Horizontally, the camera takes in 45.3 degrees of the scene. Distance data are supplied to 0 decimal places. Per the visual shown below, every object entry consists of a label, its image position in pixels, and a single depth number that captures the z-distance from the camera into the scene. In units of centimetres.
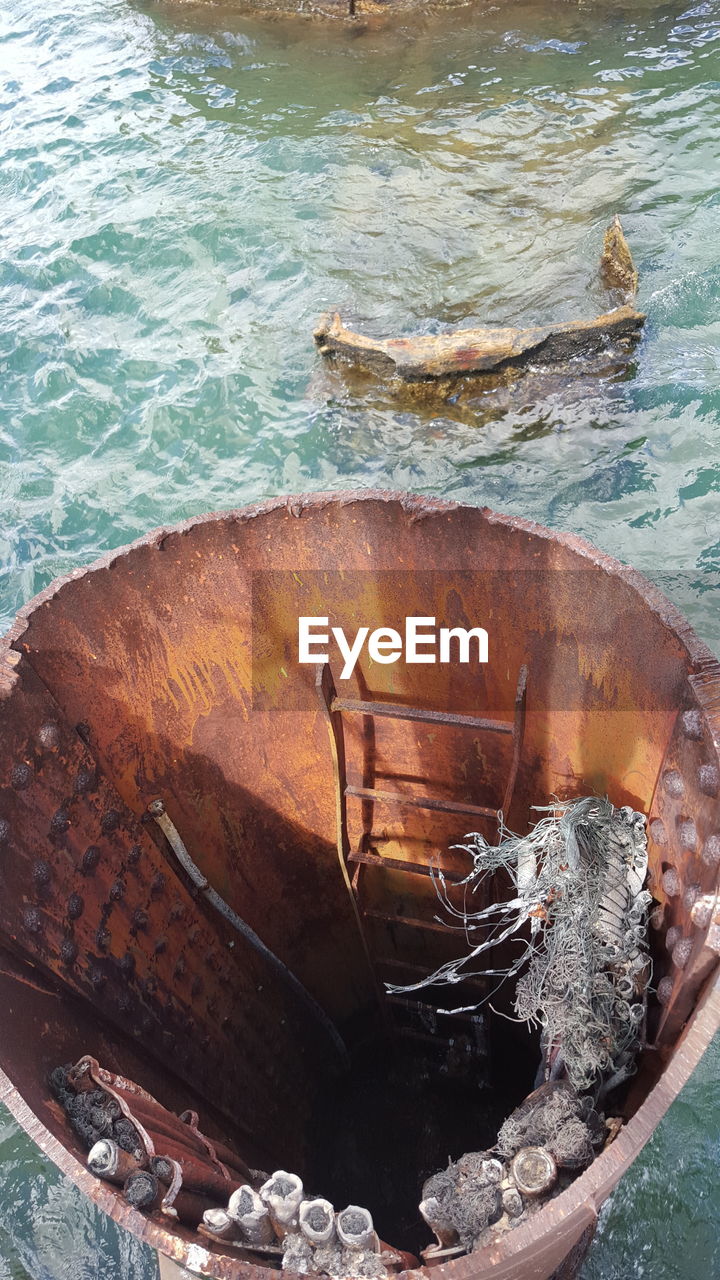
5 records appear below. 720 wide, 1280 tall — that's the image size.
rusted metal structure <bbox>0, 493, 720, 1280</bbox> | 252
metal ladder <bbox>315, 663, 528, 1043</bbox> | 332
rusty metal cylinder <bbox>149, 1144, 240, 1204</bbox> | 202
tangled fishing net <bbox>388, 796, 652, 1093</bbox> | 241
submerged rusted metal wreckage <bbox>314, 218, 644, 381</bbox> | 613
